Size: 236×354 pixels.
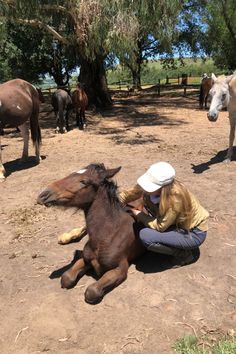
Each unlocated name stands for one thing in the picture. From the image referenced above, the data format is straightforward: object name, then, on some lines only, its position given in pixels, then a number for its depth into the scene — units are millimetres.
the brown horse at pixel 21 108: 7555
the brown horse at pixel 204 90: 15086
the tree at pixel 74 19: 11182
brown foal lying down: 3436
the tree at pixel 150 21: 11242
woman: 3459
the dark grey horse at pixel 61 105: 11852
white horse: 6867
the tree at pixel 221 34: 22653
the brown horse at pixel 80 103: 12276
